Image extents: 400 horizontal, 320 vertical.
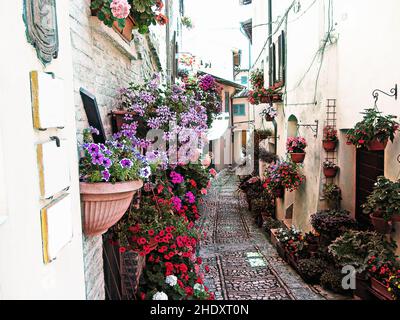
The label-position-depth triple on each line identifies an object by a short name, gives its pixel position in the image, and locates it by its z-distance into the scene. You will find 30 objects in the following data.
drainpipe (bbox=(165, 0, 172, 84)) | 8.41
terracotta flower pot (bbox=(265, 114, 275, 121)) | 11.56
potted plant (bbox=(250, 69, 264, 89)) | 14.82
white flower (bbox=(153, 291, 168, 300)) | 3.70
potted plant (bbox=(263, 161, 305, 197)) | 8.99
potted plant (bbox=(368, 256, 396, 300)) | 4.85
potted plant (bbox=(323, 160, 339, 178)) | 7.26
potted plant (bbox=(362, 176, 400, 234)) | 4.54
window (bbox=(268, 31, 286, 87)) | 11.05
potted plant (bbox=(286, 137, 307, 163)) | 8.56
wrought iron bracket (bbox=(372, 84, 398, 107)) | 4.95
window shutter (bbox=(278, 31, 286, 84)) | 10.97
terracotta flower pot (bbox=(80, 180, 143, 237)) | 2.38
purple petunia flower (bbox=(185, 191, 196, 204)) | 4.86
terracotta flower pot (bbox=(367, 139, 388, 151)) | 5.04
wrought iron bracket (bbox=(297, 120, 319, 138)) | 7.96
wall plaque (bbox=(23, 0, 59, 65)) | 1.68
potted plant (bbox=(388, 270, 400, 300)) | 4.45
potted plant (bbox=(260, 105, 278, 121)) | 11.06
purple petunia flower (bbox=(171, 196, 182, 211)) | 4.28
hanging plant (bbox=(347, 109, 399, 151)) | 4.88
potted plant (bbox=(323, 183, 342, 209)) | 7.17
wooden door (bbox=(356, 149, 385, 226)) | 5.98
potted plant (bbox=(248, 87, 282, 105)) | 11.39
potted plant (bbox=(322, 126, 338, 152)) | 7.13
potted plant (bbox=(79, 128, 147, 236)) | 2.39
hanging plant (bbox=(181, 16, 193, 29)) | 13.90
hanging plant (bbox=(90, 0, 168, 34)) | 3.06
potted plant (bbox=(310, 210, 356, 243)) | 6.62
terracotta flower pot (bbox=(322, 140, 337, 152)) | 7.15
